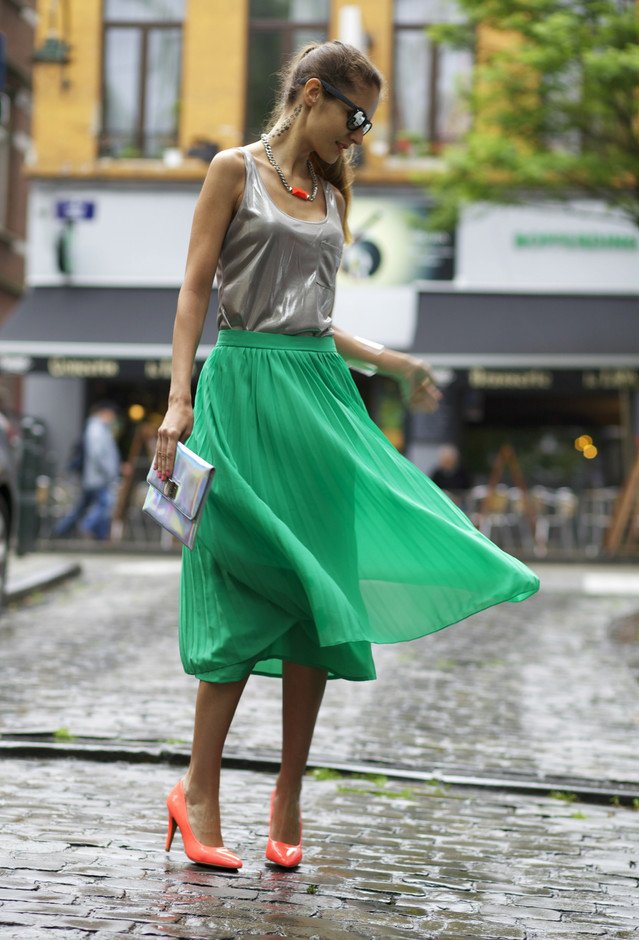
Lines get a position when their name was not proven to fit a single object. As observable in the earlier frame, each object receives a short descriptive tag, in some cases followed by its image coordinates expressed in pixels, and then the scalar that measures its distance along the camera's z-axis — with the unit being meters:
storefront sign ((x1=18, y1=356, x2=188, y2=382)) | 22.08
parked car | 10.17
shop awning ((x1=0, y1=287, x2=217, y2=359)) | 22.34
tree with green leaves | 19.45
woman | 3.82
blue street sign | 24.75
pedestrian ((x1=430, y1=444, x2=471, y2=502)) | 20.34
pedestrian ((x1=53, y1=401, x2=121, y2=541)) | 20.02
